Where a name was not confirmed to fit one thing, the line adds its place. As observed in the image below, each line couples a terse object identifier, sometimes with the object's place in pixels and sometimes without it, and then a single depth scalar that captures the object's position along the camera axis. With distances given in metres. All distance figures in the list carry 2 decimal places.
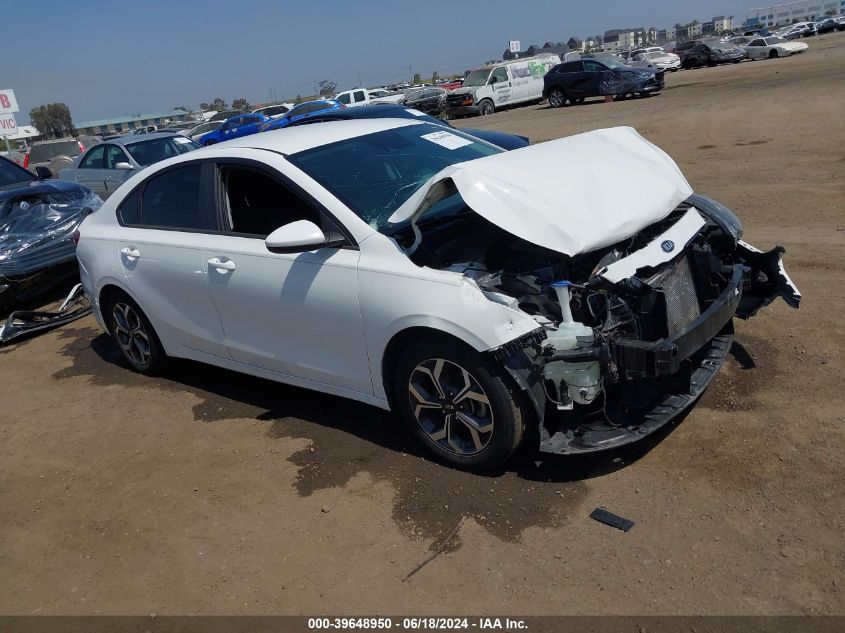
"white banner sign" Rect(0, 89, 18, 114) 20.19
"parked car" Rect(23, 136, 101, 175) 25.78
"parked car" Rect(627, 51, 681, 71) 38.84
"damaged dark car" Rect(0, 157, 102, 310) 7.74
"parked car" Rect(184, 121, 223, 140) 33.65
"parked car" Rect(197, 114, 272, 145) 26.58
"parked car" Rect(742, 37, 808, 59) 40.50
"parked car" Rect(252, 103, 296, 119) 39.22
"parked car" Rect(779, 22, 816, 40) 58.25
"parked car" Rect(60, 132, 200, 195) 13.08
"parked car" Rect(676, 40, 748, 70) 40.53
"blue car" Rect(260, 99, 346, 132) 26.68
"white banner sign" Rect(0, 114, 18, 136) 20.27
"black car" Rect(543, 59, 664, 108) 24.98
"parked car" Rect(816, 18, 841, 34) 66.81
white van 30.11
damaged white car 3.35
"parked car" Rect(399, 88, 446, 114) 30.75
